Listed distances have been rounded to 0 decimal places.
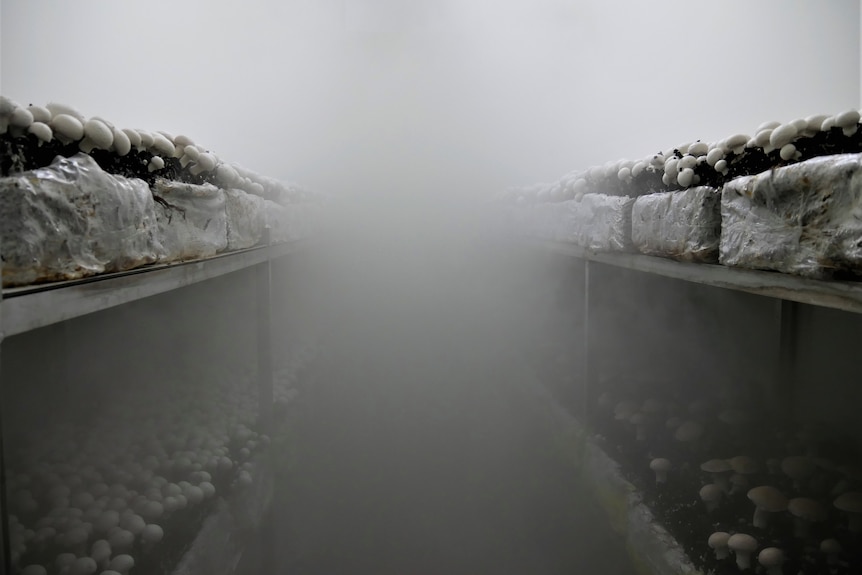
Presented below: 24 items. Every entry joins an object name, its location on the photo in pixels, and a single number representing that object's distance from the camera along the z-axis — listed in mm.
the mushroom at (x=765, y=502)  1467
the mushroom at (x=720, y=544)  1494
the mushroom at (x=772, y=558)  1337
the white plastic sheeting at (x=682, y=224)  1526
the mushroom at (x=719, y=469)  1776
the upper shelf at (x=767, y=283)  1033
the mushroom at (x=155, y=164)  1476
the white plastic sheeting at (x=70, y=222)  938
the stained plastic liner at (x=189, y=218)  1551
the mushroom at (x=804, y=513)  1397
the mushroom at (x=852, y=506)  1372
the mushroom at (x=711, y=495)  1713
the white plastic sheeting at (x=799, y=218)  1027
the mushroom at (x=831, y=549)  1335
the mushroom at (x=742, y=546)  1395
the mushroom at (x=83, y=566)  1369
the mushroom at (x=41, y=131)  1050
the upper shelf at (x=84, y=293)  854
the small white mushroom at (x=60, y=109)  1122
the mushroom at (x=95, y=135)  1154
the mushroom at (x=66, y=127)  1086
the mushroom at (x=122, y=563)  1433
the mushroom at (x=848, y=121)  1197
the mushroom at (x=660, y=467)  1946
